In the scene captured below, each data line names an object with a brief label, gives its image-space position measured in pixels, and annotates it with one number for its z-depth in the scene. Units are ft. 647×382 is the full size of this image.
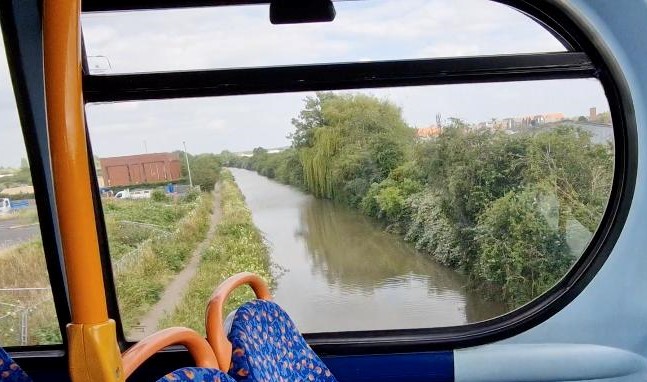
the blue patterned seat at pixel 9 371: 4.36
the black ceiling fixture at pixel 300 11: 6.64
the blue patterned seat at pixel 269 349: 4.66
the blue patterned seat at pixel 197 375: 3.71
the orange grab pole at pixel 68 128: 1.74
